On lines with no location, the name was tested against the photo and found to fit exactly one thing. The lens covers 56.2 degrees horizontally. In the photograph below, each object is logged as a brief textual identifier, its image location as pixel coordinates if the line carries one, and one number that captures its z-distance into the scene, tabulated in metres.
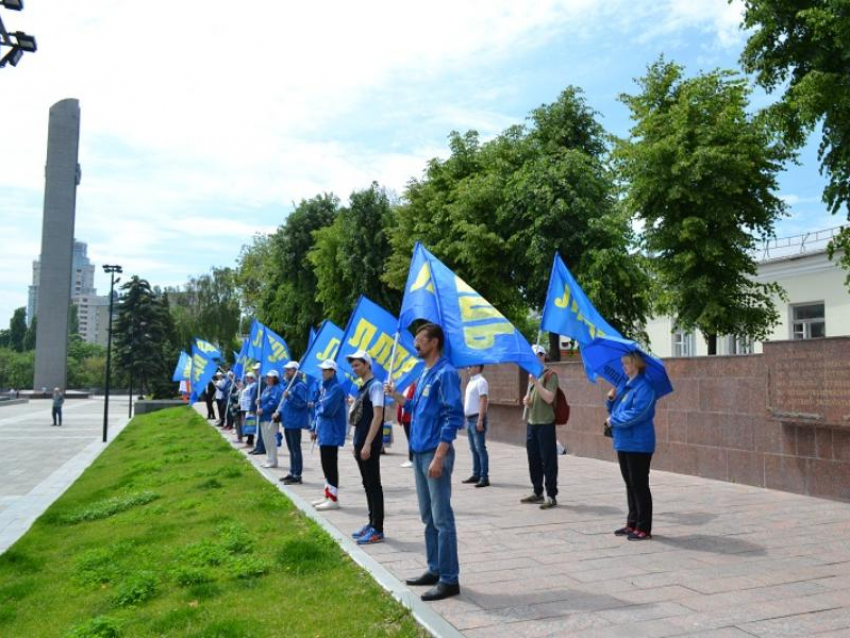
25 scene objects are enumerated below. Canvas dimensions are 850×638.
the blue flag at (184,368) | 35.84
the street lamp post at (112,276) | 29.03
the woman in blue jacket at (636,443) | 7.52
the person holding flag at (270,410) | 14.03
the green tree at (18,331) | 162.38
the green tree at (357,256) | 34.00
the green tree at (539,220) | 22.75
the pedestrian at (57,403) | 33.67
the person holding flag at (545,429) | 9.33
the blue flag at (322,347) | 11.94
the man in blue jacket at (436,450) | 5.61
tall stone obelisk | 70.56
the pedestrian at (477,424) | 11.26
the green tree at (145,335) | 79.62
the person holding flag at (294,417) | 11.86
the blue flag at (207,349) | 25.02
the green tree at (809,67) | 13.63
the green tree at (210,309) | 71.56
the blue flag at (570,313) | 8.57
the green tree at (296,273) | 42.47
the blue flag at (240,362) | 23.80
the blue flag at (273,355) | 15.91
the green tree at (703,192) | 19.77
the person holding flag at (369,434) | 7.62
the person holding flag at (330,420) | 9.38
